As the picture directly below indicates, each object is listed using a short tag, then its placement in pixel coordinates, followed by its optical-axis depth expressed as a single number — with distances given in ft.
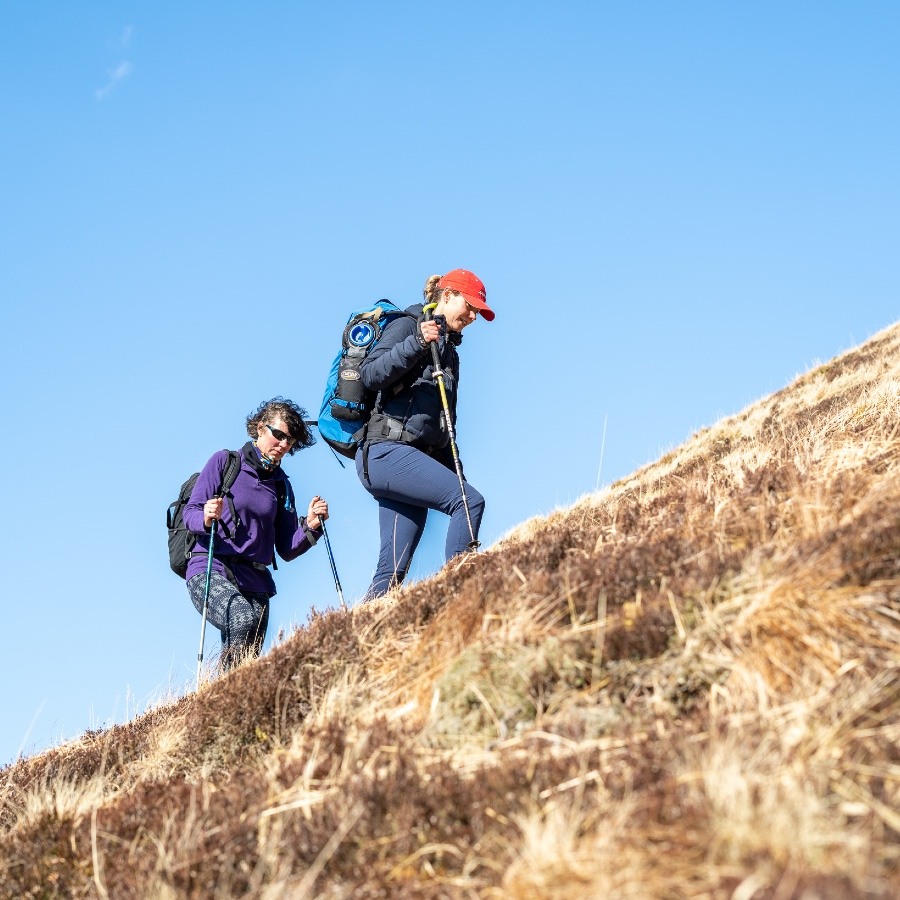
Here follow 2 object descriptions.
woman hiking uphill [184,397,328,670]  27.35
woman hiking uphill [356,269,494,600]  25.71
